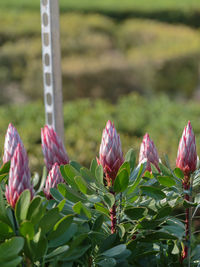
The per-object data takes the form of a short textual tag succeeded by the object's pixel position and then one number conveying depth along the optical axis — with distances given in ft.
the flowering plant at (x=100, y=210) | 3.66
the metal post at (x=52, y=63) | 6.39
